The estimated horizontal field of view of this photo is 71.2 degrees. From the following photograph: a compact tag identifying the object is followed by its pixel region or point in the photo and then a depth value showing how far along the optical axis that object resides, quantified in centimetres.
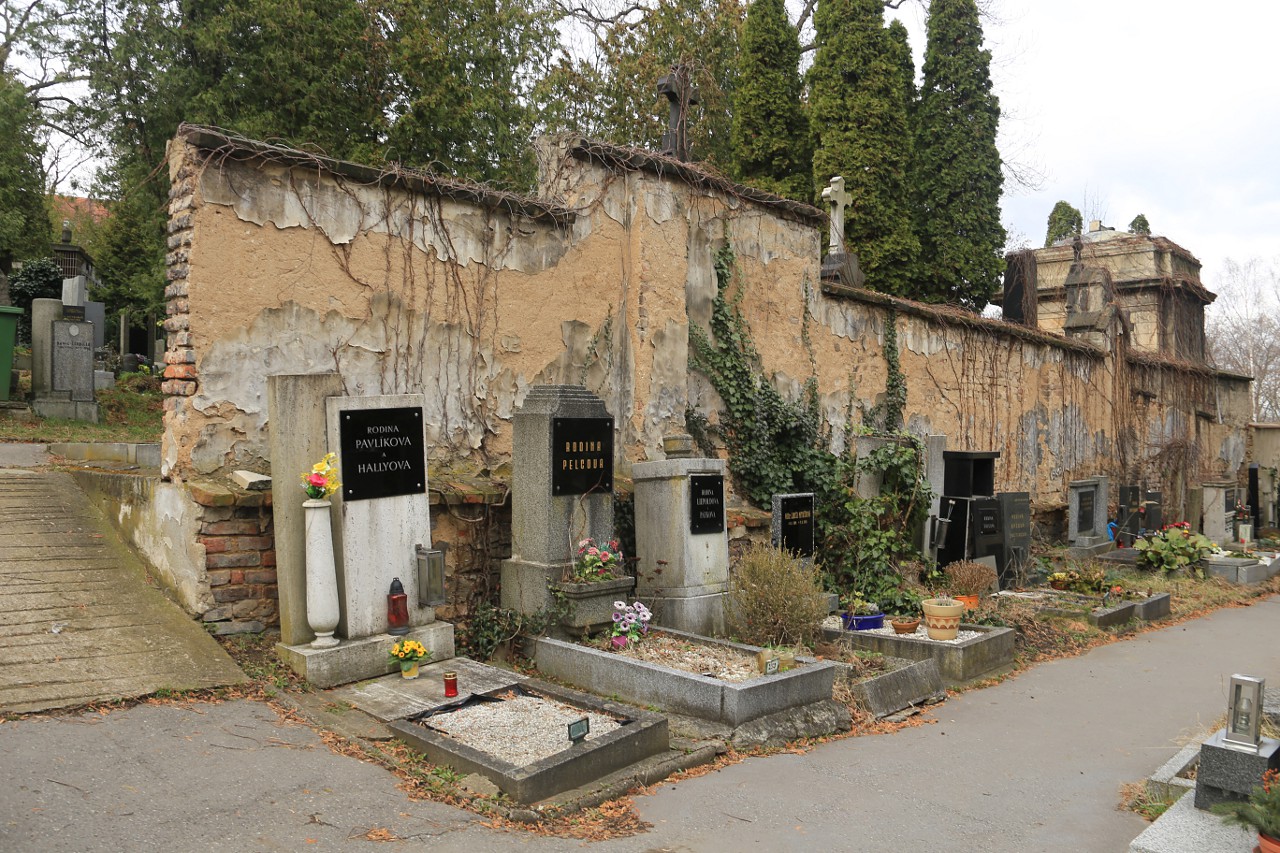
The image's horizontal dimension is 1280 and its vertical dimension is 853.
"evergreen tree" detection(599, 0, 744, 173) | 2105
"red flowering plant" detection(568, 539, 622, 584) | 646
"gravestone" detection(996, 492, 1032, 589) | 1077
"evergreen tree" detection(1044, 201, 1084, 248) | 3073
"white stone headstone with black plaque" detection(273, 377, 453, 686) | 546
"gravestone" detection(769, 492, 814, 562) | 874
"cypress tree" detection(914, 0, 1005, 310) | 1859
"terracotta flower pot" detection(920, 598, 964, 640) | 729
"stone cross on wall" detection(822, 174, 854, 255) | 1313
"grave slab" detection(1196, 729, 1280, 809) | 374
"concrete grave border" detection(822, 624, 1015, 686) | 697
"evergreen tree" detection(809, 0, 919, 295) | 1784
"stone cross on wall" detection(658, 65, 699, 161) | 916
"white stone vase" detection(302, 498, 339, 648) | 532
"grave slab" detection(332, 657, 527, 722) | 500
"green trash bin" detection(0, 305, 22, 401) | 1405
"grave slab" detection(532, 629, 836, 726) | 523
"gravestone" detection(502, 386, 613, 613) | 646
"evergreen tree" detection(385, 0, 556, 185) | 1805
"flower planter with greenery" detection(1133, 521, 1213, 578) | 1260
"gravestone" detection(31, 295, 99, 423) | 1423
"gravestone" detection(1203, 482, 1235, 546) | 1609
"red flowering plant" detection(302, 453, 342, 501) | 535
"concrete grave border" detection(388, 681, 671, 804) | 409
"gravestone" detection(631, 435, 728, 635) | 722
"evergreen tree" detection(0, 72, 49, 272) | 2159
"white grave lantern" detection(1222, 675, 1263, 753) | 384
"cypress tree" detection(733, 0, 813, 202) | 2006
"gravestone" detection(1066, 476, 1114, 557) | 1430
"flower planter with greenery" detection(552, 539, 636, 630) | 633
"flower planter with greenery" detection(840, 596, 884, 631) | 767
